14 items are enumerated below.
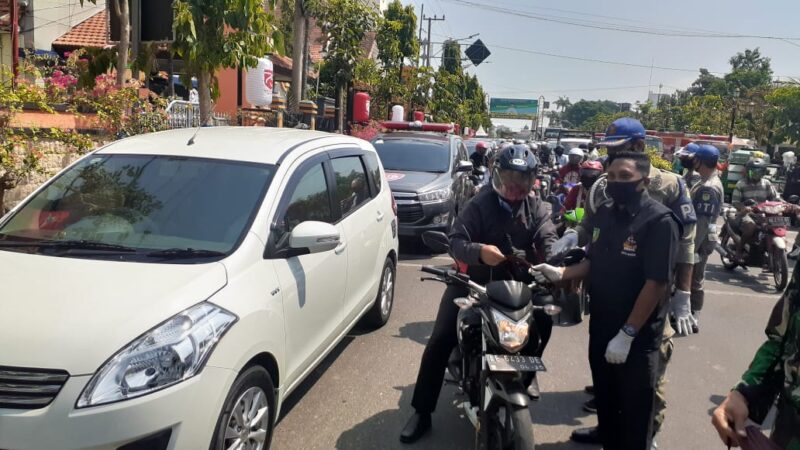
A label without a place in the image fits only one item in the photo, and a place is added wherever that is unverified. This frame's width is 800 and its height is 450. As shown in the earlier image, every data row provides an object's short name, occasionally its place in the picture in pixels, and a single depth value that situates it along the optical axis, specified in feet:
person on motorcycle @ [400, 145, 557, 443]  11.73
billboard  266.77
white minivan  7.79
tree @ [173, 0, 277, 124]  22.89
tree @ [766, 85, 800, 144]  126.31
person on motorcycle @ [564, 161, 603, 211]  20.31
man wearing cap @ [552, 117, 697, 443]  13.19
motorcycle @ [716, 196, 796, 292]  26.91
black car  28.94
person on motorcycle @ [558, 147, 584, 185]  30.91
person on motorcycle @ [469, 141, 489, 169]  45.19
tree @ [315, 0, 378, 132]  53.06
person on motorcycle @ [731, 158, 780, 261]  28.76
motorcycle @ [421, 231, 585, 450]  9.55
